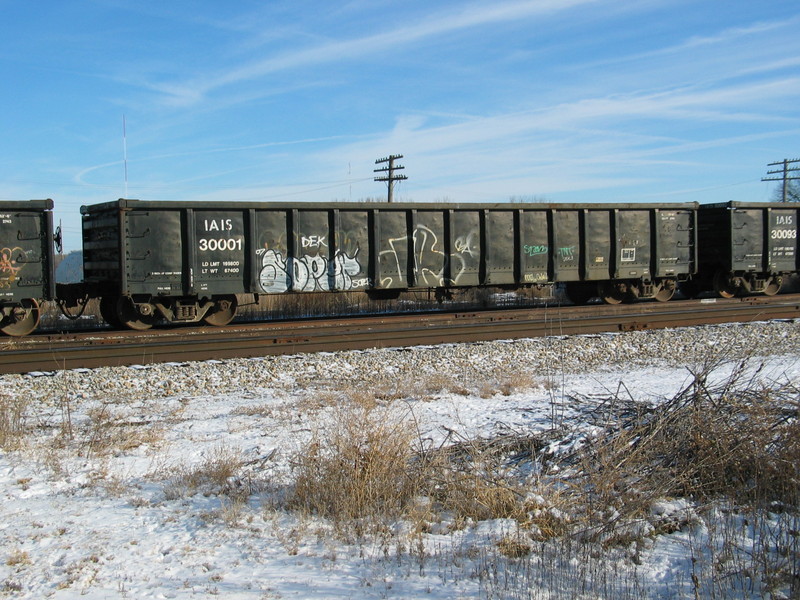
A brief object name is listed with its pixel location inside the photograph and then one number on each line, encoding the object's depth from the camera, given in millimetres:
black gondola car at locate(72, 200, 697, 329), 13398
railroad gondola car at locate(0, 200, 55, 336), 12047
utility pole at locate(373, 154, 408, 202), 37828
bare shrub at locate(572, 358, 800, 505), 4465
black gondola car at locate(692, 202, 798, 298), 19328
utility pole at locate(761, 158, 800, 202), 66375
